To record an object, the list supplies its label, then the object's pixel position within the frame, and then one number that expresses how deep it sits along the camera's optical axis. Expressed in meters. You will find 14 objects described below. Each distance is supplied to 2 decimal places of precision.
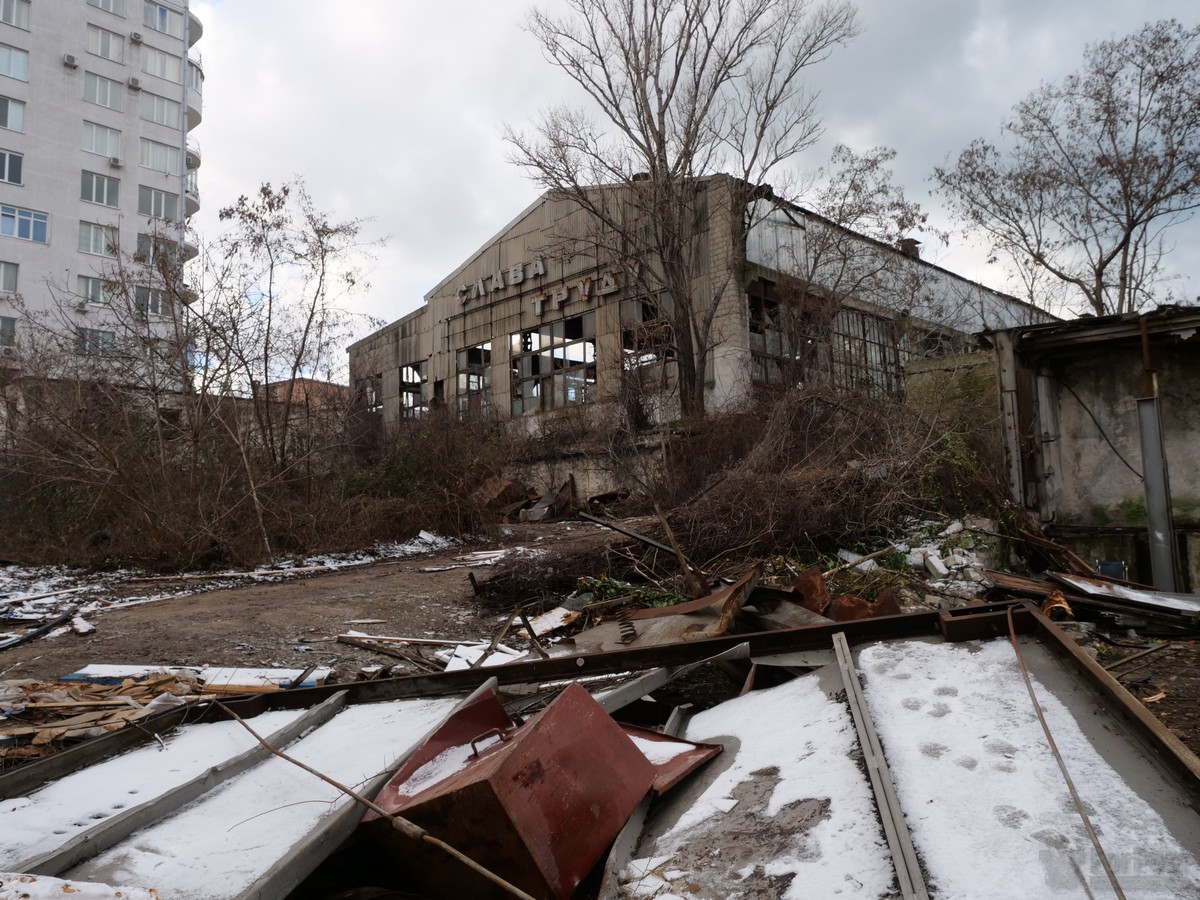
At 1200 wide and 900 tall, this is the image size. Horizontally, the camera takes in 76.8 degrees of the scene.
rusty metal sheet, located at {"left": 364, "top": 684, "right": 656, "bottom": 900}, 2.04
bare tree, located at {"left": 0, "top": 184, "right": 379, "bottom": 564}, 10.10
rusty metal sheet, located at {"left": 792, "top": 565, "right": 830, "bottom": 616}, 5.10
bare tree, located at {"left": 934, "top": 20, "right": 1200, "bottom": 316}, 16.61
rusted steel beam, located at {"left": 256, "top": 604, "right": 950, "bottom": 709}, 3.40
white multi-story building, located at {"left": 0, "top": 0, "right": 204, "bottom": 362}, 30.20
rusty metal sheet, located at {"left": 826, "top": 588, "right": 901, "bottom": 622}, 4.61
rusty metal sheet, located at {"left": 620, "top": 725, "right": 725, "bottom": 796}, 2.47
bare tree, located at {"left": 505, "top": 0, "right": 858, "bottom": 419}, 16.94
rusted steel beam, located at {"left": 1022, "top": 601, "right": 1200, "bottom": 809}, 1.90
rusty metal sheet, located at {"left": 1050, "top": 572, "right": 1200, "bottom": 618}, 5.00
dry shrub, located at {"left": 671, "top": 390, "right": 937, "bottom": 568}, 7.83
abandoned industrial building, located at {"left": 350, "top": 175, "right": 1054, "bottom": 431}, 17.00
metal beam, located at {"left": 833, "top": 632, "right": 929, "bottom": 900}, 1.62
